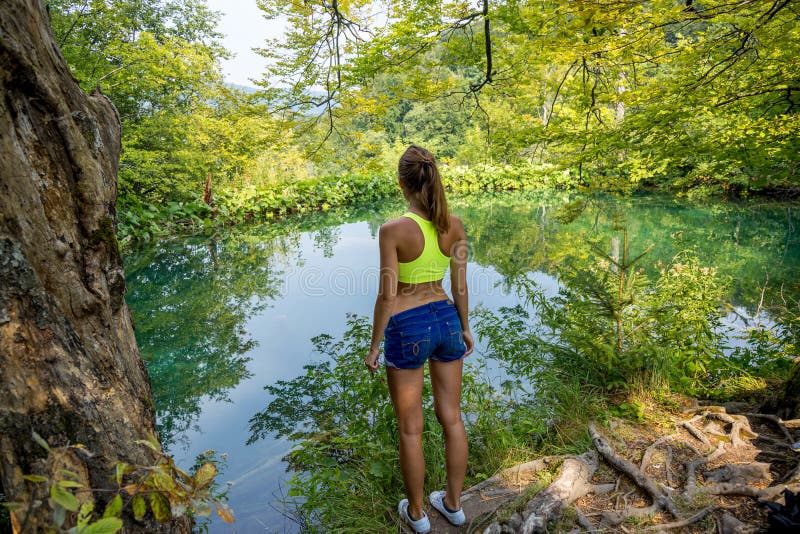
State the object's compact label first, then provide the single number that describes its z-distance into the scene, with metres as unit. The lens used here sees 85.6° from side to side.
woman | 1.82
